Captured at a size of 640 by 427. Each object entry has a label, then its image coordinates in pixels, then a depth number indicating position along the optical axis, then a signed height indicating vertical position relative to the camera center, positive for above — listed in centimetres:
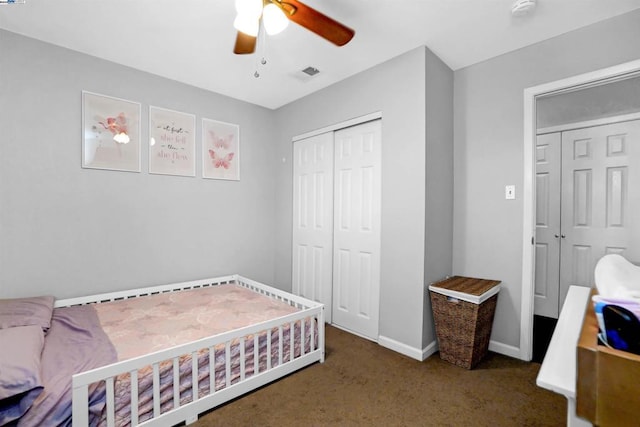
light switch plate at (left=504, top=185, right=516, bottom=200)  235 +15
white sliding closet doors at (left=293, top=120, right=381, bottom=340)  274 -15
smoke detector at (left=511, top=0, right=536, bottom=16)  180 +124
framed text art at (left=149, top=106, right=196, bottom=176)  283 +65
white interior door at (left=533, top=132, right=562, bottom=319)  323 -16
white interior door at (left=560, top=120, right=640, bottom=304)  276 +13
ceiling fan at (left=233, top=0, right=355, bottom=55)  143 +98
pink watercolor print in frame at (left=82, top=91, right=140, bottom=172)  250 +65
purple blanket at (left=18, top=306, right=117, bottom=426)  127 -77
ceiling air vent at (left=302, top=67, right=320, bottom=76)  270 +126
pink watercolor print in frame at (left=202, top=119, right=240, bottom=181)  317 +64
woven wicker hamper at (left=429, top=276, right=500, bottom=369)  213 -78
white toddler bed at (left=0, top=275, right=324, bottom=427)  139 -84
